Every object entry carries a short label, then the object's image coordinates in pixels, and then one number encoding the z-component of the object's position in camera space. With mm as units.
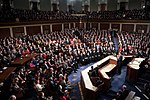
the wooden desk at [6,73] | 6834
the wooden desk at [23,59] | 8938
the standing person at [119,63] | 9511
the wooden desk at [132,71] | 8373
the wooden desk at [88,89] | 6426
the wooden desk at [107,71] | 7531
